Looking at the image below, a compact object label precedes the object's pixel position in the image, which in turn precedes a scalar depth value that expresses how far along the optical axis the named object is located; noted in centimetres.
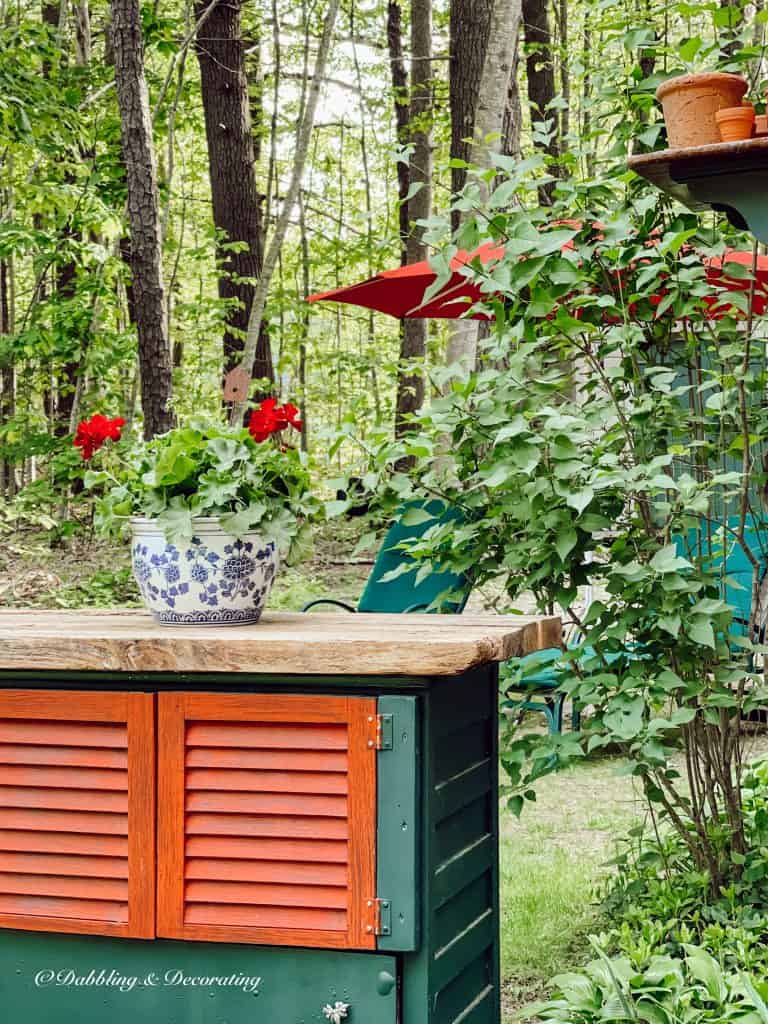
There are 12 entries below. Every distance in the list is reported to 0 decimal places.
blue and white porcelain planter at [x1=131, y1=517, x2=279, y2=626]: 233
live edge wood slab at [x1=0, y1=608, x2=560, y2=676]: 201
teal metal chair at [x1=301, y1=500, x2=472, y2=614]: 504
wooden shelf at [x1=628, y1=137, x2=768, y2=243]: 234
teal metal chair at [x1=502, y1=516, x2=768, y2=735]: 277
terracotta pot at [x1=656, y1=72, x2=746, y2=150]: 246
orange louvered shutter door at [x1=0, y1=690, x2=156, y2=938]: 217
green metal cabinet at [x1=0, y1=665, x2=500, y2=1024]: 206
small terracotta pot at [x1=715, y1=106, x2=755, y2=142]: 241
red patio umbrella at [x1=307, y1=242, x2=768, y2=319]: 523
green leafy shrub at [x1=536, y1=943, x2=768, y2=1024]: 208
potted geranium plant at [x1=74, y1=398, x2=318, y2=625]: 233
